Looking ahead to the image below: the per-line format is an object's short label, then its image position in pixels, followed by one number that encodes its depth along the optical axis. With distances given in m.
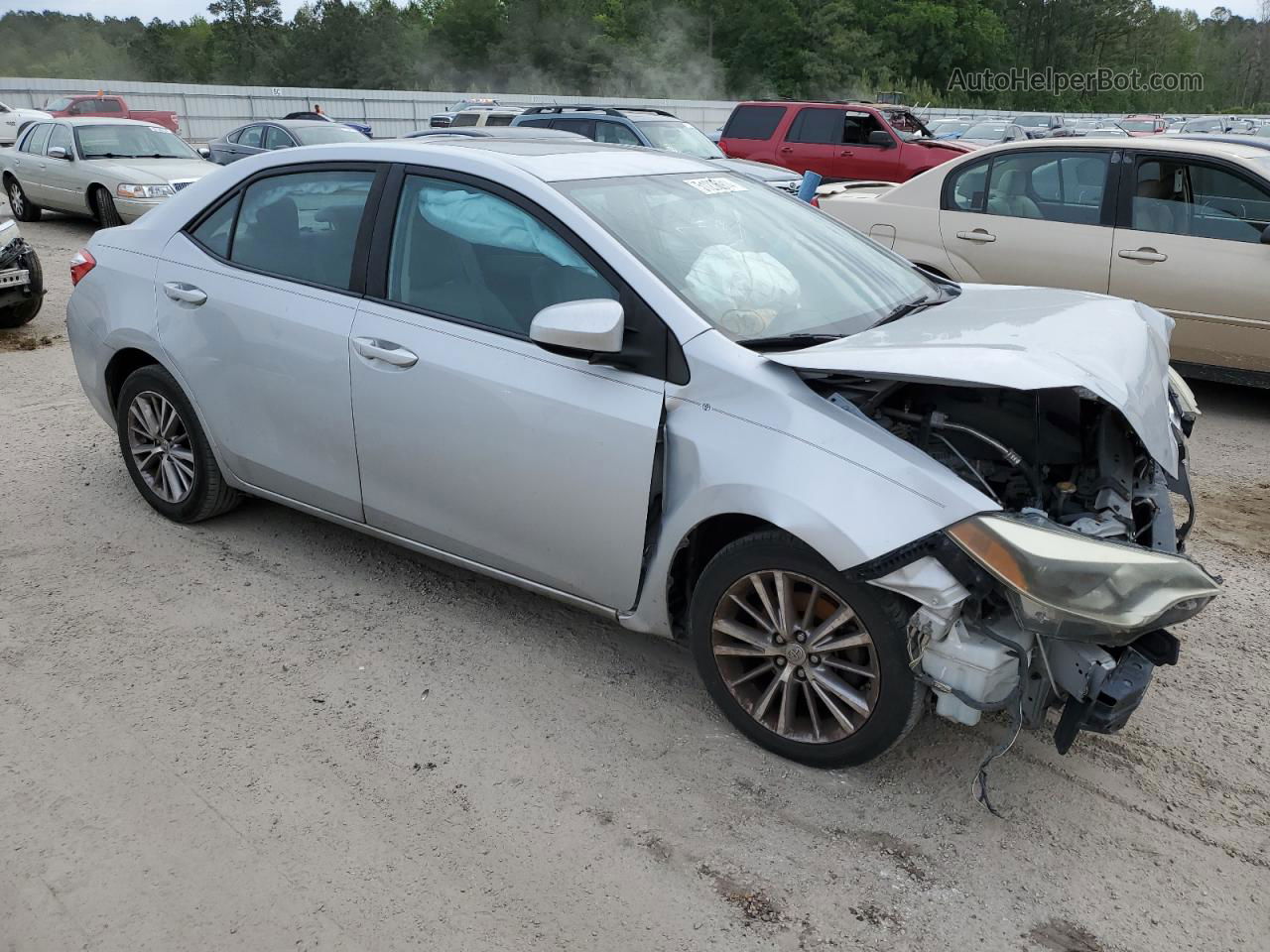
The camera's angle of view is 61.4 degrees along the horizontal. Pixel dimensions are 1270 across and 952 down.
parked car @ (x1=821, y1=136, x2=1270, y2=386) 6.42
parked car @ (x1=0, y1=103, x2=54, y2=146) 28.23
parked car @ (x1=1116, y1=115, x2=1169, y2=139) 32.31
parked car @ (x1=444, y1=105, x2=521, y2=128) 21.95
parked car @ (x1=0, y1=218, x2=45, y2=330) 8.51
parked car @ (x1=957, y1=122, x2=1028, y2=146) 27.81
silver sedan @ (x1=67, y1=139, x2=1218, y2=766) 2.75
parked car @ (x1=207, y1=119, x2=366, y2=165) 16.70
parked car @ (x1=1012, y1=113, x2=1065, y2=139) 32.38
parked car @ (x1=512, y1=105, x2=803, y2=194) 14.96
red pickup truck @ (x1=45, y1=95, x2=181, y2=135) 25.84
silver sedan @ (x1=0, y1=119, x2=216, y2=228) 13.09
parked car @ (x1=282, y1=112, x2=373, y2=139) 27.72
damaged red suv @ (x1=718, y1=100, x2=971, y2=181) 16.34
